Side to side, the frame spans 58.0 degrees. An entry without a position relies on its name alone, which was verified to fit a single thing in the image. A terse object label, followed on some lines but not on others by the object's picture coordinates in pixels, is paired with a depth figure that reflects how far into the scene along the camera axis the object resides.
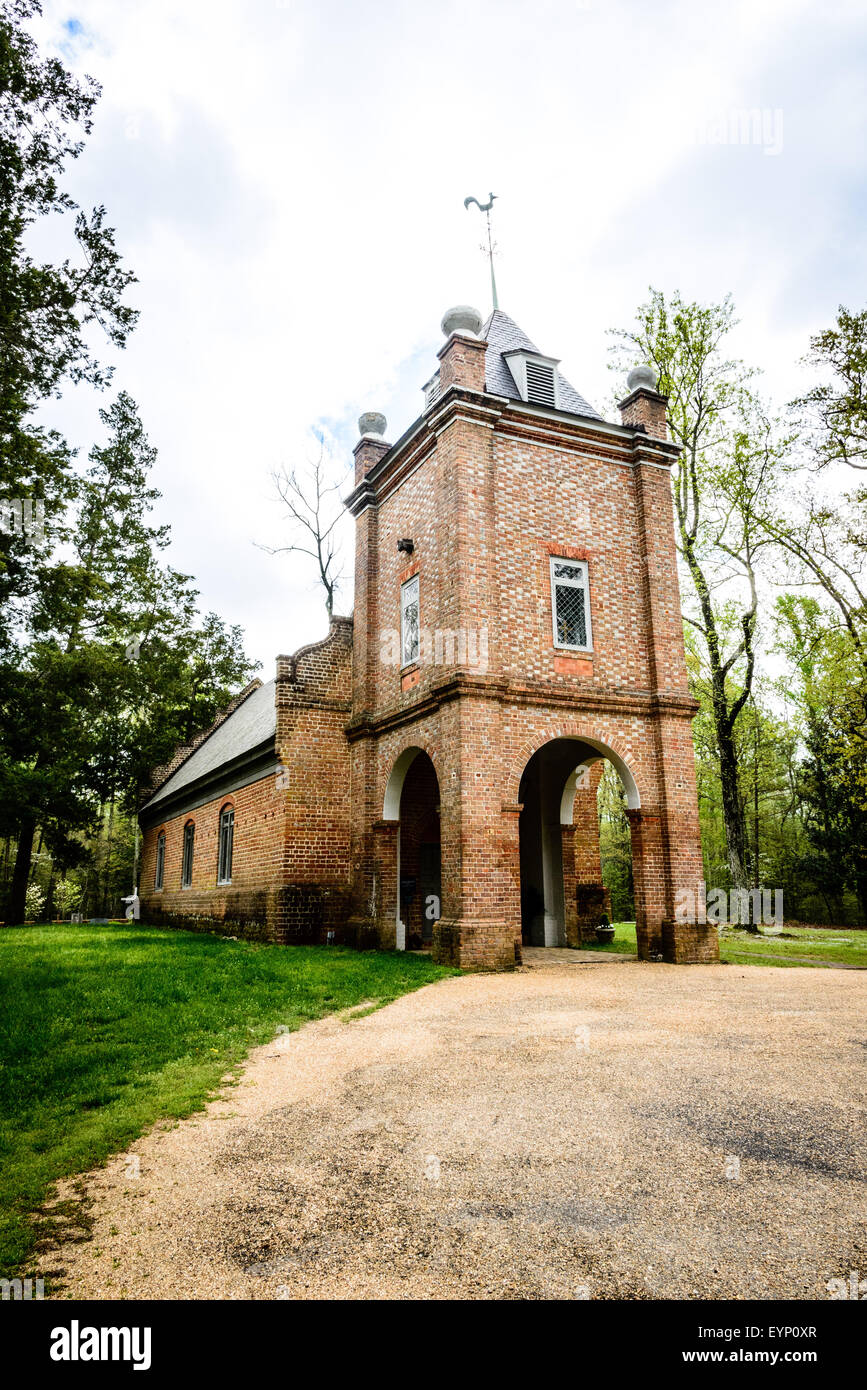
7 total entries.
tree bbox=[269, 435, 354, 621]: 30.03
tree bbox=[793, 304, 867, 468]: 17.25
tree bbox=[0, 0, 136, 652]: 9.06
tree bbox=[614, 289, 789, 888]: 20.64
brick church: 12.72
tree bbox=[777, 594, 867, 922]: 18.34
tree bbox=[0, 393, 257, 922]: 24.83
